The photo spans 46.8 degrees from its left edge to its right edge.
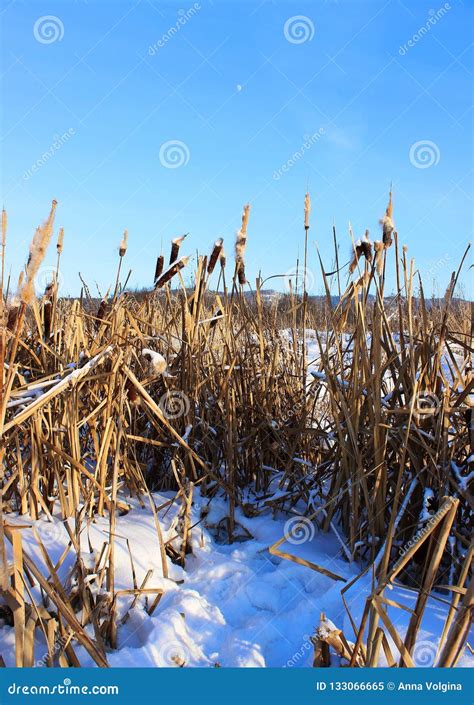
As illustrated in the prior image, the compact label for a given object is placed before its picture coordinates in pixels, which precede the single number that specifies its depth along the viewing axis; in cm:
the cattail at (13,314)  105
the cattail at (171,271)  171
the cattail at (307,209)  201
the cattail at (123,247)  190
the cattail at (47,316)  194
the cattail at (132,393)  150
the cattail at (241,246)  191
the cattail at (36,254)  89
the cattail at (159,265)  200
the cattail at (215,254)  190
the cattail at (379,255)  146
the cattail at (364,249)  151
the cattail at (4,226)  91
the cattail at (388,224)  144
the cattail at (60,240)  196
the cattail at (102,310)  190
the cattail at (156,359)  135
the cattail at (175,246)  185
